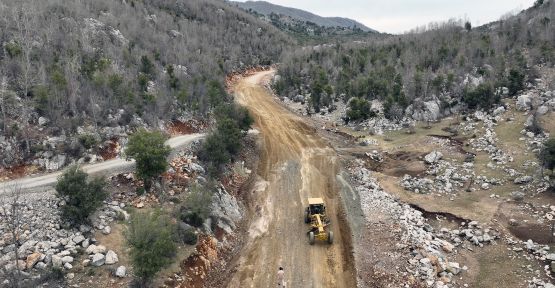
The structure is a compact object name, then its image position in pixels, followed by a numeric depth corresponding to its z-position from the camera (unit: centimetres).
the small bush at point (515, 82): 5081
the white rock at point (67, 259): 2097
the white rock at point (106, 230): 2431
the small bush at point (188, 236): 2598
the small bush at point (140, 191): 2899
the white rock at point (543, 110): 4306
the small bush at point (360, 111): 5456
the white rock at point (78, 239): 2267
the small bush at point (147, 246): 2019
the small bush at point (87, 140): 3297
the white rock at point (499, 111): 4781
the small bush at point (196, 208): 2759
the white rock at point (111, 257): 2211
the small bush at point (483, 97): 5006
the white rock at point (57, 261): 2052
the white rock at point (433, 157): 4109
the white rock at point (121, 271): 2144
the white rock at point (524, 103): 4678
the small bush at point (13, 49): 3904
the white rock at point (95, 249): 2234
